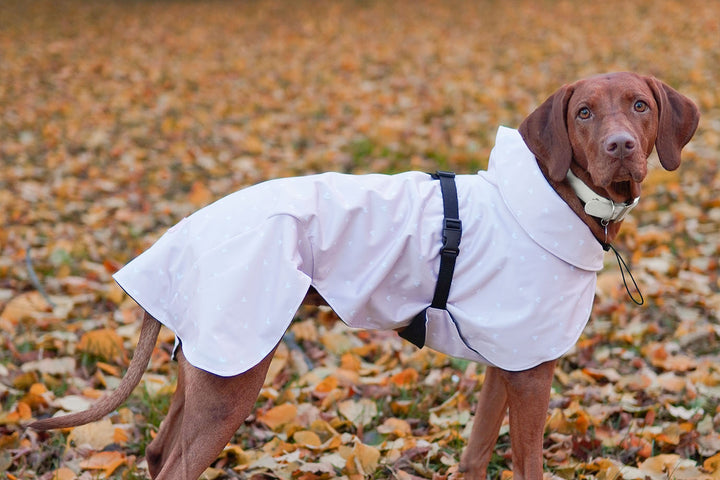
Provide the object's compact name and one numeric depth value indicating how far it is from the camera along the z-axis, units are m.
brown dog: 2.73
